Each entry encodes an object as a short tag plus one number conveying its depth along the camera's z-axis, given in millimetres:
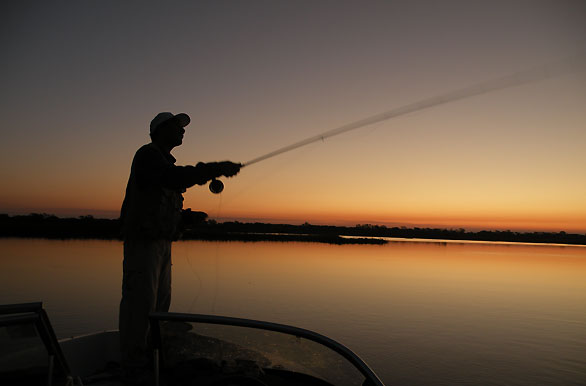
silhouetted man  2920
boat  1935
